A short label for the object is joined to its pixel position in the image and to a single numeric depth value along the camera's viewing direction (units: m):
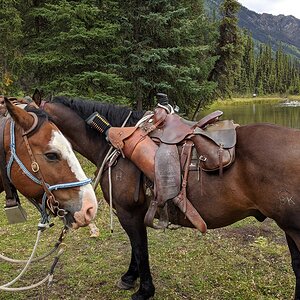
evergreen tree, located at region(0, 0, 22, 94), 11.76
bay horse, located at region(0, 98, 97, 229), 2.49
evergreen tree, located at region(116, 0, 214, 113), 13.10
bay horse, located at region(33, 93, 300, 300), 3.05
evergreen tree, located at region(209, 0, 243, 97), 22.62
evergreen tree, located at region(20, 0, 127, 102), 10.58
